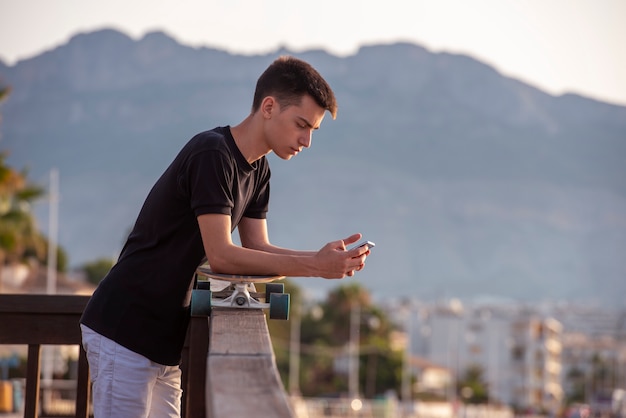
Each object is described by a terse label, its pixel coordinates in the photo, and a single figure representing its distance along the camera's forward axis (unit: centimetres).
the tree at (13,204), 2827
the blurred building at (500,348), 14025
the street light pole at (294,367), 7425
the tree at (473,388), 10369
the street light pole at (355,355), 7575
